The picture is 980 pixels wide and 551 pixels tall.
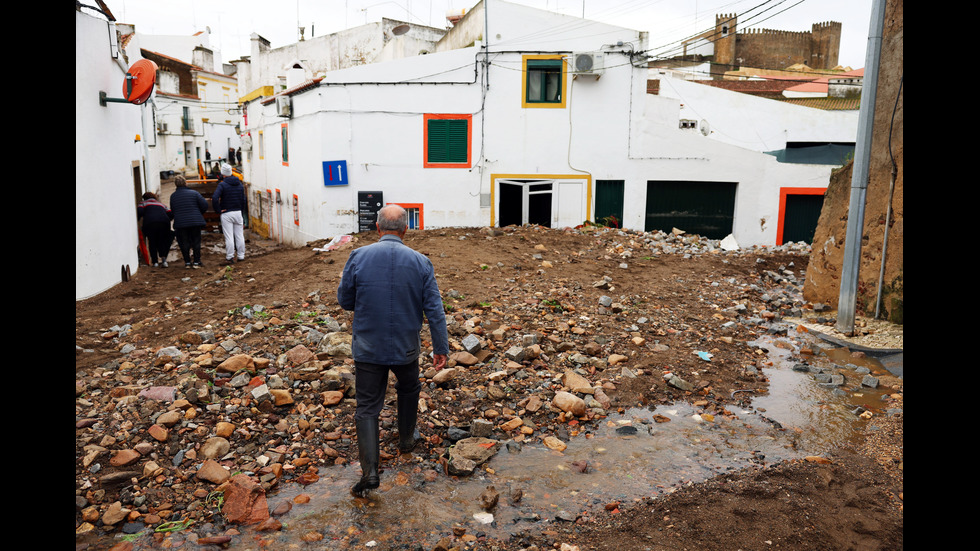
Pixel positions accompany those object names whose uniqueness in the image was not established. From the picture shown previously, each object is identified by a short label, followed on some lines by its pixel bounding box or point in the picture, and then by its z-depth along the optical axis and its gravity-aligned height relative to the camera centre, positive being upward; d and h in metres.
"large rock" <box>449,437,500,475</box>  4.32 -1.99
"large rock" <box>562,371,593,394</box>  5.77 -1.89
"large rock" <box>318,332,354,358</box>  6.11 -1.66
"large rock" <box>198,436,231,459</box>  4.42 -1.93
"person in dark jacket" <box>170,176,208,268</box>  12.18 -0.82
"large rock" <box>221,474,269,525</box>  3.71 -1.96
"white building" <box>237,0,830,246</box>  16.91 +0.95
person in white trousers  12.89 -0.67
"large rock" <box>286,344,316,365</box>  5.91 -1.69
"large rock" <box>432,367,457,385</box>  5.69 -1.80
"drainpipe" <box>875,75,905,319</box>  7.84 -0.27
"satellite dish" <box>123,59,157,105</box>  10.23 +1.50
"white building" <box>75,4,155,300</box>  8.88 +0.12
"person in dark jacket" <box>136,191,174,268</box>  11.89 -0.92
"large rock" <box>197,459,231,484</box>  4.12 -1.96
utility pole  7.37 +0.00
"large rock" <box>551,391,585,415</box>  5.35 -1.91
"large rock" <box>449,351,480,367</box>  6.15 -1.77
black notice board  17.34 -0.84
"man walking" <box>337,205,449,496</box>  4.17 -0.91
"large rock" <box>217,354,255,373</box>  5.61 -1.69
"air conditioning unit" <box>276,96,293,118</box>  19.16 +2.15
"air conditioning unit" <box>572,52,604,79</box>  16.70 +3.13
